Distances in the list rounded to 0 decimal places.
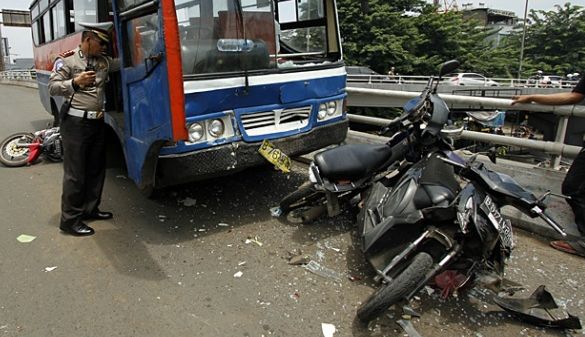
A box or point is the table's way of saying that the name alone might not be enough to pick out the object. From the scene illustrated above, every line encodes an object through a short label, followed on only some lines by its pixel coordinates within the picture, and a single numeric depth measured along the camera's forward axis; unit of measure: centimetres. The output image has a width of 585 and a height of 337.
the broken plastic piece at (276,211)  438
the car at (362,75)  3040
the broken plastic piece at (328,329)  258
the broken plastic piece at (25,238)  386
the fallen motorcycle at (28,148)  636
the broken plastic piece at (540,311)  253
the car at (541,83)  3111
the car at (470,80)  3152
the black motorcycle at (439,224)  250
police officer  379
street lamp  3995
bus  325
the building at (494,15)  7162
